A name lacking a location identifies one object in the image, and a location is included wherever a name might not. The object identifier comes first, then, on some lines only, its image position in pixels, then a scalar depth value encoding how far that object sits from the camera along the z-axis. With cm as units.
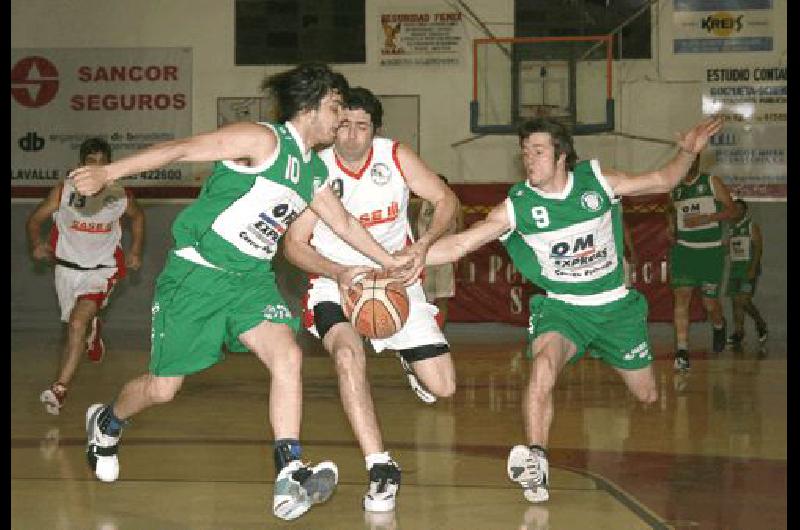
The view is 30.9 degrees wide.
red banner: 1839
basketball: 717
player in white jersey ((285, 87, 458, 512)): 704
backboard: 1861
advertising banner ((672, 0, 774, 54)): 1933
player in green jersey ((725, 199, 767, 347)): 1670
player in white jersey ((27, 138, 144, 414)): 1099
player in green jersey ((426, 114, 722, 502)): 717
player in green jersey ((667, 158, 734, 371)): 1380
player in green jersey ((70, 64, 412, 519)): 614
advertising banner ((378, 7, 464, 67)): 1969
